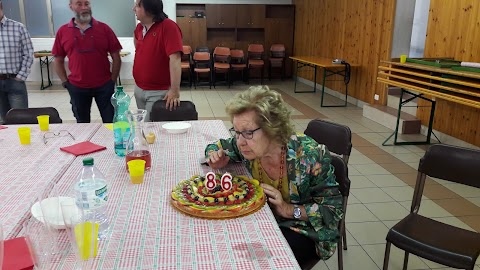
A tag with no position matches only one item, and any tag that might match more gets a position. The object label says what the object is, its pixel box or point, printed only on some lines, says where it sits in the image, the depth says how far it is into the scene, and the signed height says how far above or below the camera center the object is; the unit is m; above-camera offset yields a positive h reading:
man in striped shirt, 3.89 -0.31
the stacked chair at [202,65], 9.06 -0.73
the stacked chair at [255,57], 9.59 -0.56
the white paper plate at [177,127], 2.63 -0.62
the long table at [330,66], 7.10 -0.53
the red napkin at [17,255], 1.17 -0.67
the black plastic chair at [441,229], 1.88 -0.99
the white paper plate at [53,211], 1.35 -0.62
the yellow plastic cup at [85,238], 1.15 -0.59
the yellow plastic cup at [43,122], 2.61 -0.58
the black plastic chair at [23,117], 3.05 -0.65
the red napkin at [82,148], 2.20 -0.65
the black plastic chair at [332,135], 2.45 -0.62
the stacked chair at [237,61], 9.52 -0.65
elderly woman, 1.64 -0.57
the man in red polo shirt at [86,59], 3.55 -0.24
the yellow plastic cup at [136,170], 1.79 -0.61
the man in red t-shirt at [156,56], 3.31 -0.19
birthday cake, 1.49 -0.64
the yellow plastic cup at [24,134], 2.34 -0.60
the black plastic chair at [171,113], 3.21 -0.63
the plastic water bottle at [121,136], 2.12 -0.54
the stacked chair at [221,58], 9.47 -0.56
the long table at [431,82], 3.70 -0.47
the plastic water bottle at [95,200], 1.43 -0.61
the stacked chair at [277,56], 10.05 -0.53
